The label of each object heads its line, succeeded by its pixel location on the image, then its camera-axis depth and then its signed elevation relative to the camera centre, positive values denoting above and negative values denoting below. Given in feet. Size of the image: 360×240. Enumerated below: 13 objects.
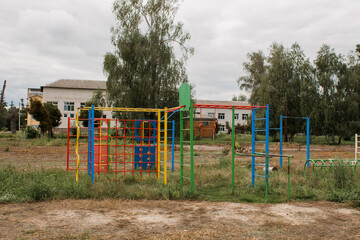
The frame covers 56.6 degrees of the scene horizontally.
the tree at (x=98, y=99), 106.77 +7.77
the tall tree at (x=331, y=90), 109.81 +11.45
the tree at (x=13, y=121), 197.40 +1.60
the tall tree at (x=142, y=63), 89.04 +16.53
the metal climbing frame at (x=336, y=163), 28.52 -3.51
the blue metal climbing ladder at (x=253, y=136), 28.73 -1.09
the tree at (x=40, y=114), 113.29 +3.32
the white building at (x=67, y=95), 199.62 +17.54
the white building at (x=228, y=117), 226.23 +4.71
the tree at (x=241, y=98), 332.96 +25.82
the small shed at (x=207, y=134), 141.79 -4.49
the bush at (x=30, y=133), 111.45 -3.10
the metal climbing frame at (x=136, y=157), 28.75 -3.61
